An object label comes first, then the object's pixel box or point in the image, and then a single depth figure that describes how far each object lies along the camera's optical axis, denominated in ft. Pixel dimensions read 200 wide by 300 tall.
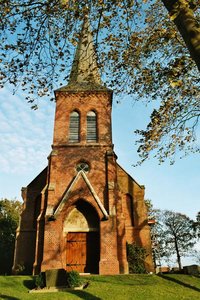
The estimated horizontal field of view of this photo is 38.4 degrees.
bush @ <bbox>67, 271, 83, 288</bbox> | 46.85
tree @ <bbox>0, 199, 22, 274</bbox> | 121.90
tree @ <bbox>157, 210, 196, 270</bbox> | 137.28
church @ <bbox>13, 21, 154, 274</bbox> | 61.11
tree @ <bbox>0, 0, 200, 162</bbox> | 24.09
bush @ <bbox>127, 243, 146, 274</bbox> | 64.49
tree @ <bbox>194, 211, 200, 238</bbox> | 136.89
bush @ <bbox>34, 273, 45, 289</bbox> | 47.39
